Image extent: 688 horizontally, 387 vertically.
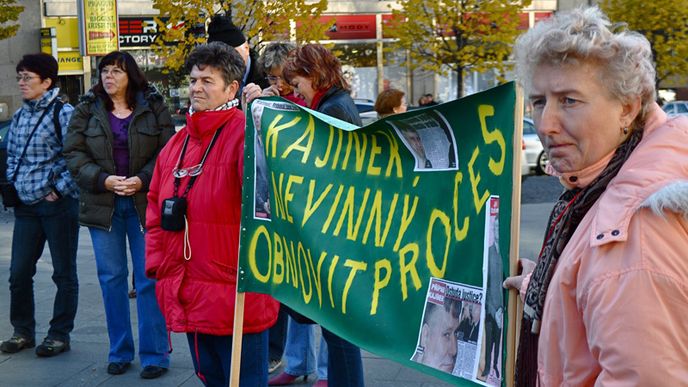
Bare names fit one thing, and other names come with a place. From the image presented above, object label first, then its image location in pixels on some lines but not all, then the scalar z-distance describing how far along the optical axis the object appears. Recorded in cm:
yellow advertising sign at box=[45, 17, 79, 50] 3247
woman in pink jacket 180
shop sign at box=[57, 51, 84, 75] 3203
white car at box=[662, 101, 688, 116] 2602
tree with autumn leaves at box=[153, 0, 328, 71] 1258
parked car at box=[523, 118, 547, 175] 2066
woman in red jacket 409
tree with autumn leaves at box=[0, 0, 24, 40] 2540
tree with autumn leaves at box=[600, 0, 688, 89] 2225
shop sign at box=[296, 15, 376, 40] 3556
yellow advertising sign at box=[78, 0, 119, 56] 1449
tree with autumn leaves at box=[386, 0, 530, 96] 2016
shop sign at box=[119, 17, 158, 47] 3269
